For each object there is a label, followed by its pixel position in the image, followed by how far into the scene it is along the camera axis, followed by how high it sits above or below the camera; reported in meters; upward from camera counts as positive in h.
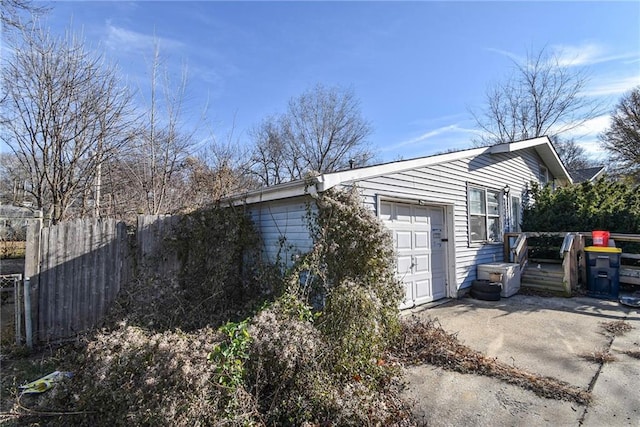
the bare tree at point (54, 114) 5.88 +2.29
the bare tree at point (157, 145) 8.07 +2.27
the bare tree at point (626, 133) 18.47 +5.48
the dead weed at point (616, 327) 4.69 -1.59
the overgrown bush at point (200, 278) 4.80 -0.82
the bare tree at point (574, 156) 24.44 +5.61
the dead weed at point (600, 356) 3.72 -1.59
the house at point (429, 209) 5.22 +0.37
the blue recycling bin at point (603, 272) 6.68 -1.01
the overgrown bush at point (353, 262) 3.55 -0.45
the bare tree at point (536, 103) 19.39 +8.02
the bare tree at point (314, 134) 21.52 +6.52
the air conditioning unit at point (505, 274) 7.11 -1.11
